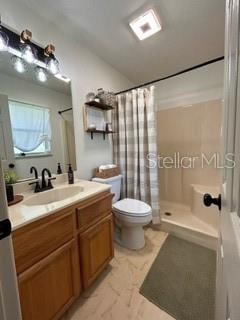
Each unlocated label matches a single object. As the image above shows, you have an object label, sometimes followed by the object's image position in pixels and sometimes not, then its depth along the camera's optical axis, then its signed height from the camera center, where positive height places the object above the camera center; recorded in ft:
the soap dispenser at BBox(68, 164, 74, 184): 5.28 -0.99
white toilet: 5.45 -2.53
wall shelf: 6.18 +1.21
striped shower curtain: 6.51 +0.03
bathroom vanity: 2.80 -2.14
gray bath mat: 3.77 -3.84
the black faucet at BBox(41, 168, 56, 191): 4.69 -1.00
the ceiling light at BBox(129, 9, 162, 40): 4.61 +3.64
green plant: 4.07 -0.72
